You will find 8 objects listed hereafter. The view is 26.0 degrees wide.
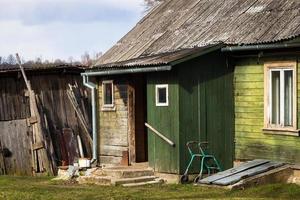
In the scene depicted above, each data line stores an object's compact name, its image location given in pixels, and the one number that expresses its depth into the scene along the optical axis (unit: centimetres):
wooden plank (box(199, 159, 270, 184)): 1415
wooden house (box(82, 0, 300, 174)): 1442
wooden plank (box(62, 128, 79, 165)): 2120
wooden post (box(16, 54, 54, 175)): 2053
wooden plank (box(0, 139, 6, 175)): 2058
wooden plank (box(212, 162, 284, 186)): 1373
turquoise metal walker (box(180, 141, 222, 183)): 1501
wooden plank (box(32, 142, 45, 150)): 2055
